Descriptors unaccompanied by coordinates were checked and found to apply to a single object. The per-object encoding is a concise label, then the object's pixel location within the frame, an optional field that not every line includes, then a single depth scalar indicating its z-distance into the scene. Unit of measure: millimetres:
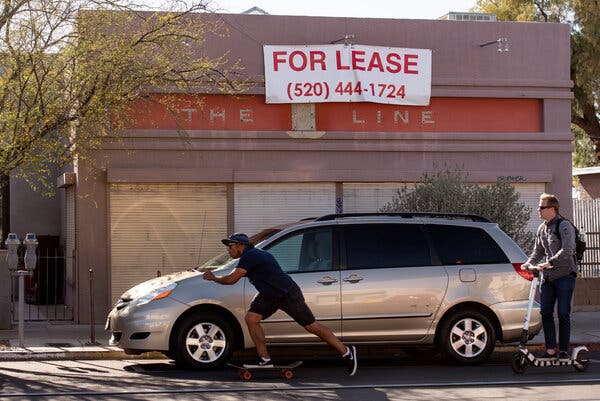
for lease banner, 18281
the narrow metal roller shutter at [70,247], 18531
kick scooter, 10906
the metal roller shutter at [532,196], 19344
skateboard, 10672
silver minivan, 11539
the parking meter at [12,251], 14040
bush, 16422
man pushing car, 10609
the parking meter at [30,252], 13883
